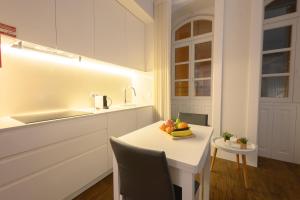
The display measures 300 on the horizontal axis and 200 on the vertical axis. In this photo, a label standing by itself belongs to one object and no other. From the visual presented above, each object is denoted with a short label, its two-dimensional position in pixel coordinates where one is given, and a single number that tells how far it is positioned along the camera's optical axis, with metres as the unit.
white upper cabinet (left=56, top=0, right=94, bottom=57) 1.52
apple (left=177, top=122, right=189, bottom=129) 1.24
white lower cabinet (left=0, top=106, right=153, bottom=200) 1.08
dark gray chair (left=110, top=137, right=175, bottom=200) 0.75
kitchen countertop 1.04
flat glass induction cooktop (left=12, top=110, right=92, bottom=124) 1.43
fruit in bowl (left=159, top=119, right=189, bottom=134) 1.23
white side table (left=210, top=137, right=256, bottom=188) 1.68
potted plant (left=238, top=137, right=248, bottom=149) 1.74
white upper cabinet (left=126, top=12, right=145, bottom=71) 2.64
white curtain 2.83
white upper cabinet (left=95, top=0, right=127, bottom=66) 1.99
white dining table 0.77
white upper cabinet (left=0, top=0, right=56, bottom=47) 1.15
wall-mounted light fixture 1.43
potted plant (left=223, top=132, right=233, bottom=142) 1.93
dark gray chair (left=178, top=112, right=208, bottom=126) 1.81
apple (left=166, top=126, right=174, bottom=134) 1.23
